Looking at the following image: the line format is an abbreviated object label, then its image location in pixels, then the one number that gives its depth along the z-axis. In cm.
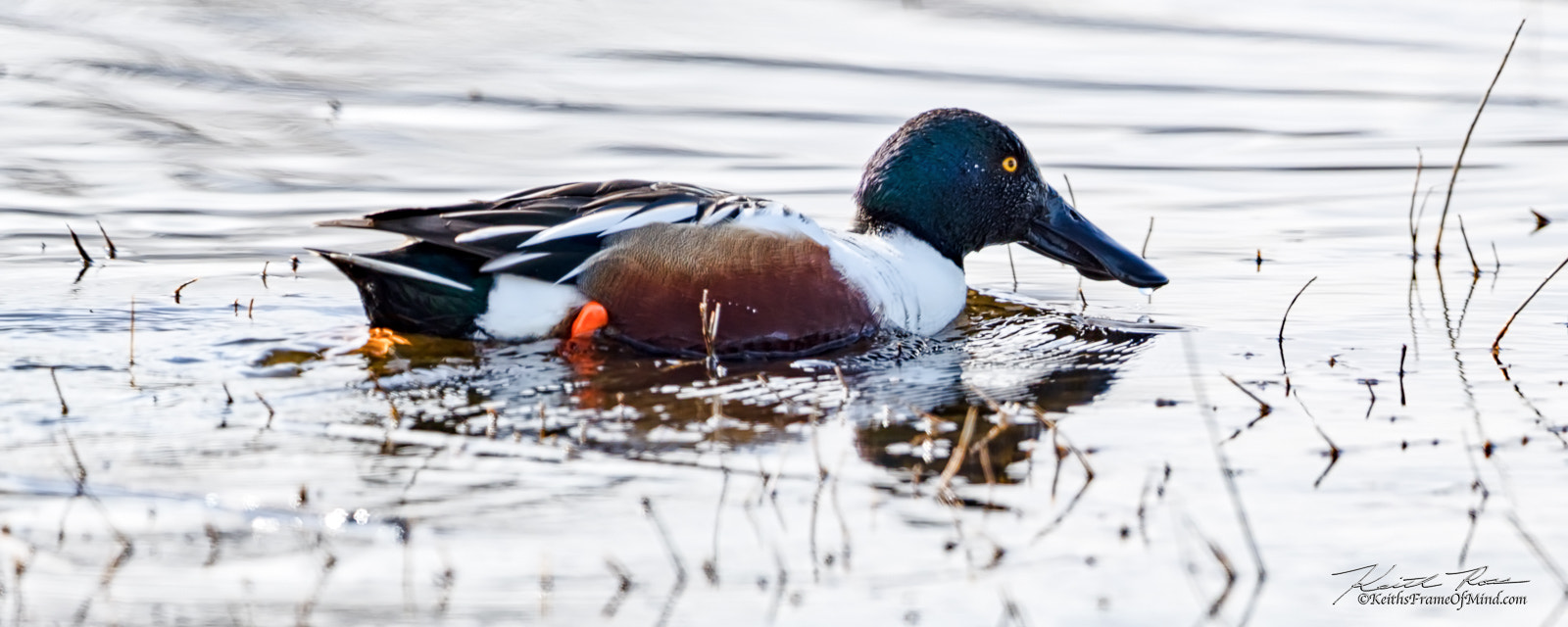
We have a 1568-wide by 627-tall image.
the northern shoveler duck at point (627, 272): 945
